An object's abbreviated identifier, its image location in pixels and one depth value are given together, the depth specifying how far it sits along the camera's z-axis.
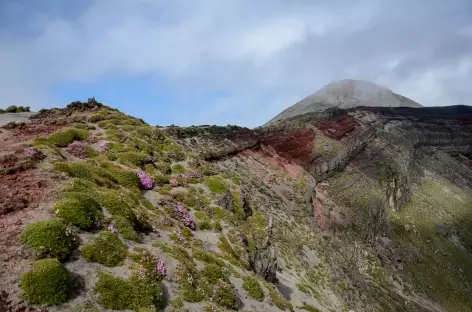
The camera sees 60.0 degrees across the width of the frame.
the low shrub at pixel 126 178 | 29.86
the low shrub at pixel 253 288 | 23.75
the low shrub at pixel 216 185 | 37.90
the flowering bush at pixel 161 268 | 19.68
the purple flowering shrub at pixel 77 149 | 31.16
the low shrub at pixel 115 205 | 22.47
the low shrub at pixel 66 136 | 31.56
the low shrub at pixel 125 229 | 21.33
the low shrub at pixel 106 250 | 18.23
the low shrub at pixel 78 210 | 19.29
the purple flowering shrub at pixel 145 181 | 32.03
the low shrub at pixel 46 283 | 14.58
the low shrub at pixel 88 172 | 24.38
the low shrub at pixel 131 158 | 34.41
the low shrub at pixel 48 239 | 16.61
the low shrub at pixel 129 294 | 16.39
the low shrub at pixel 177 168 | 39.06
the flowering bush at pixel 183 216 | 29.94
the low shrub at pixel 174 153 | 42.16
